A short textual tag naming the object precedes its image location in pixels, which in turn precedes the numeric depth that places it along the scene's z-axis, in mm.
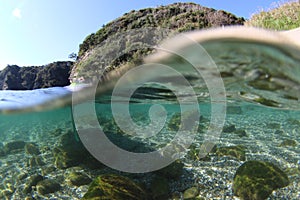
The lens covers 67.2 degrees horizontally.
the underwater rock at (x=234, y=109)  19445
